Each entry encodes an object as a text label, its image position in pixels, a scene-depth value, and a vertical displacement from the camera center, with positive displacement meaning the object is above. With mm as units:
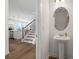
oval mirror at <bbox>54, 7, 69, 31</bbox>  1923 +381
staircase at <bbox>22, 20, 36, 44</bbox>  3849 -612
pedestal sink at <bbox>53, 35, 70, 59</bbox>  1776 -561
